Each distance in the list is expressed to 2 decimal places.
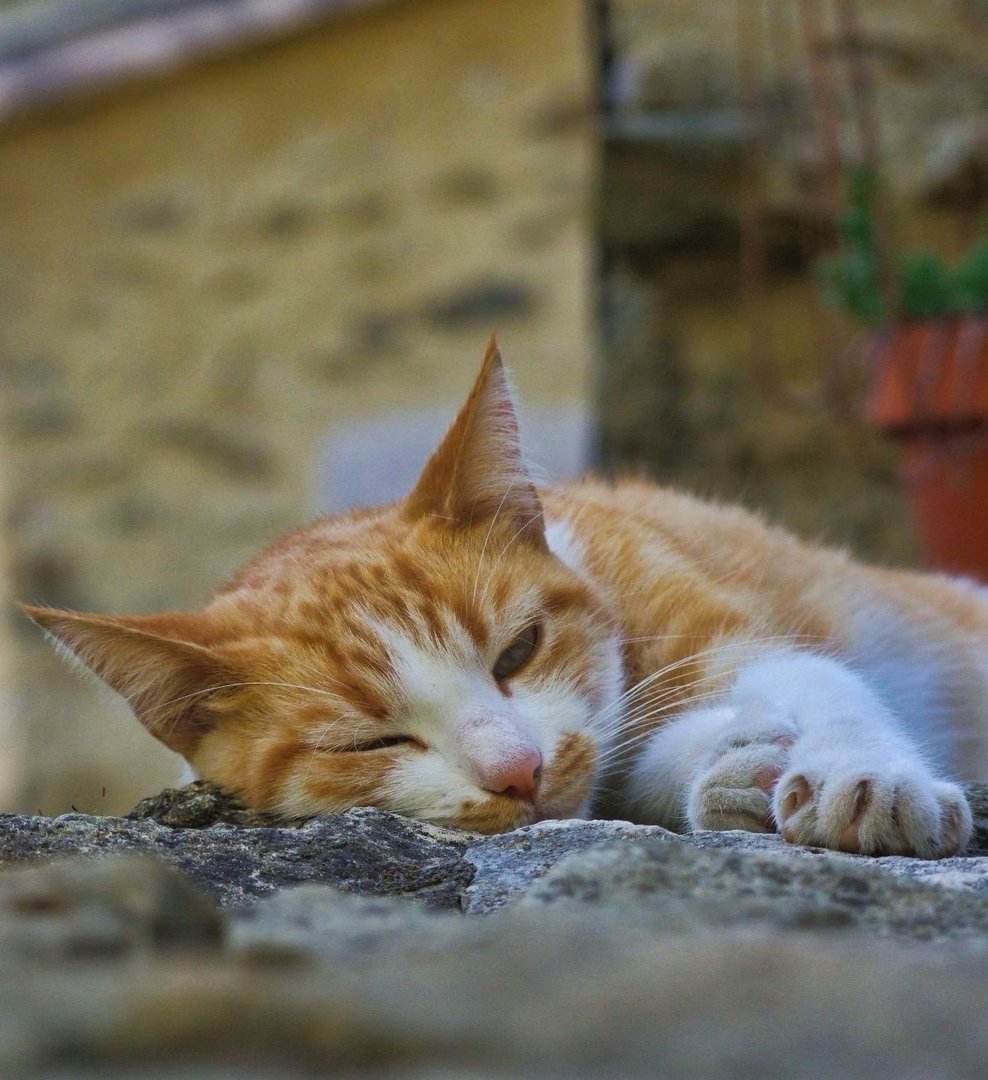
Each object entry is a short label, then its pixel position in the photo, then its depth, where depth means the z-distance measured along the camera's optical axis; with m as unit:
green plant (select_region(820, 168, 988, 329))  3.24
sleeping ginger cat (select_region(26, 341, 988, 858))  1.65
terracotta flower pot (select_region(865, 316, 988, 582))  3.21
